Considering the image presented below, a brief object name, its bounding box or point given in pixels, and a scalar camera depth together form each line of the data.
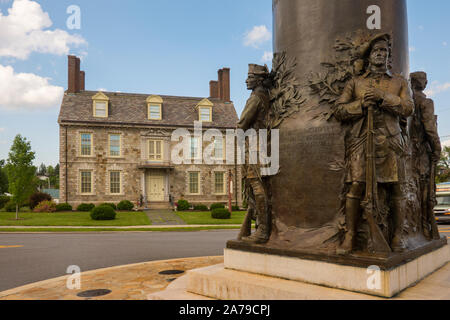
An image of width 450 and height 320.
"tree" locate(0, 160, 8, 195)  57.46
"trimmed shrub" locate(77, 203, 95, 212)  31.06
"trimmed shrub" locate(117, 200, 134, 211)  31.48
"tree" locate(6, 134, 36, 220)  25.30
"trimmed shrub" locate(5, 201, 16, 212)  32.54
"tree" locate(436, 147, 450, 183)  47.22
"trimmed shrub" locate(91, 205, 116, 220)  24.39
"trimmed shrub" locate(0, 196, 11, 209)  40.38
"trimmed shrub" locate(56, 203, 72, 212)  30.59
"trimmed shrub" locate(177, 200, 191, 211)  32.31
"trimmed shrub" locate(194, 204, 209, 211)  33.19
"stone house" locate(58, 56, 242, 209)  32.53
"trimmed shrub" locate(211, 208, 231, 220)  25.52
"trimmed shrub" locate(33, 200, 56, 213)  30.05
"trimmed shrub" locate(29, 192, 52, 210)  32.97
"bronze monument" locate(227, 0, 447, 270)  4.68
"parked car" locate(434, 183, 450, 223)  22.52
